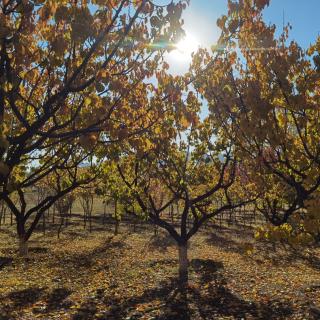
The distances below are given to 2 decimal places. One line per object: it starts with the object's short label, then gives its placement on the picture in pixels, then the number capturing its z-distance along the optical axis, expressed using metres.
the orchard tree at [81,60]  5.34
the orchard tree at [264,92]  7.29
